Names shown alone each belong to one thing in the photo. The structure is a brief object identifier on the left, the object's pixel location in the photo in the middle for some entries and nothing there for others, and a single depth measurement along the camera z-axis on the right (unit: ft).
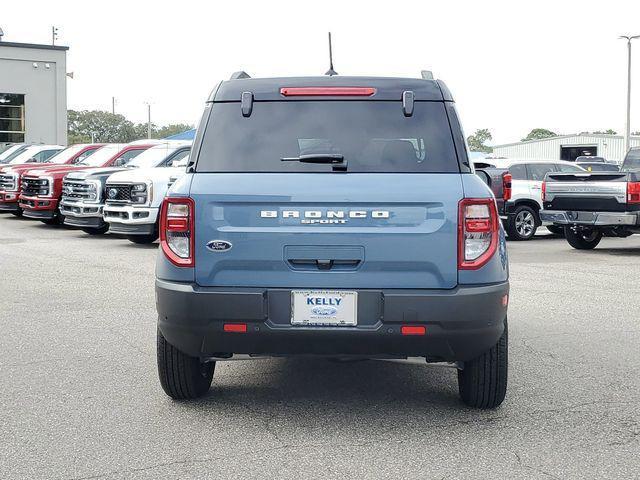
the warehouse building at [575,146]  247.50
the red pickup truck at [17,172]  74.95
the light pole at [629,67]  148.46
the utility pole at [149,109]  304.81
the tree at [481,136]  572.67
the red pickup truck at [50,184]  66.39
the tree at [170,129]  507.30
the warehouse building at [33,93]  169.17
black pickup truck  50.57
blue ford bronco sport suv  15.84
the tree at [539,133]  496.23
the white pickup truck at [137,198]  53.01
